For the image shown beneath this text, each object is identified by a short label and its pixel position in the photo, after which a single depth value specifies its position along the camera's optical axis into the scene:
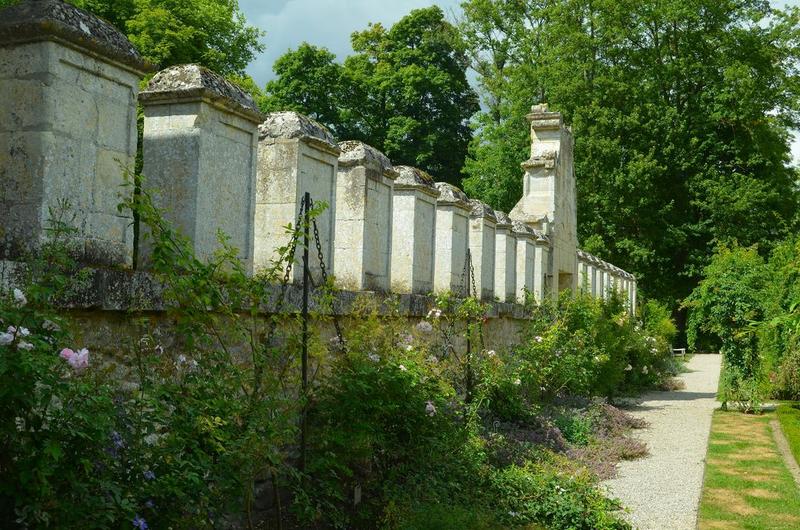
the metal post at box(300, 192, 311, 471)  4.81
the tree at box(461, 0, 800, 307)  27.73
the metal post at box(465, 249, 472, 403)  8.08
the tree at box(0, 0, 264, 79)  21.80
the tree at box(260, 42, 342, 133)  30.72
